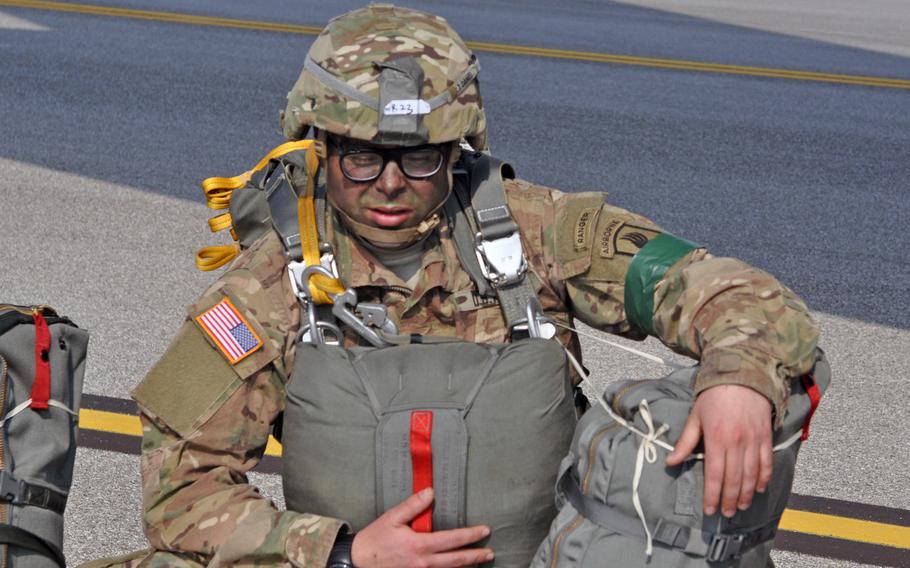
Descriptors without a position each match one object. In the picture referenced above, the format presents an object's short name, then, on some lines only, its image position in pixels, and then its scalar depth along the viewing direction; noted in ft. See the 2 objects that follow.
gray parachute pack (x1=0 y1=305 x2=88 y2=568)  19.02
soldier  17.47
